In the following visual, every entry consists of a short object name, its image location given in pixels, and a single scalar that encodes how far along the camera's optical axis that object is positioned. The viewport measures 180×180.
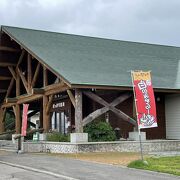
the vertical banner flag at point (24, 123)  23.20
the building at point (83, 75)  22.16
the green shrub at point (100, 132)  22.62
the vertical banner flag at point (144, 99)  15.71
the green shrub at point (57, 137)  23.41
